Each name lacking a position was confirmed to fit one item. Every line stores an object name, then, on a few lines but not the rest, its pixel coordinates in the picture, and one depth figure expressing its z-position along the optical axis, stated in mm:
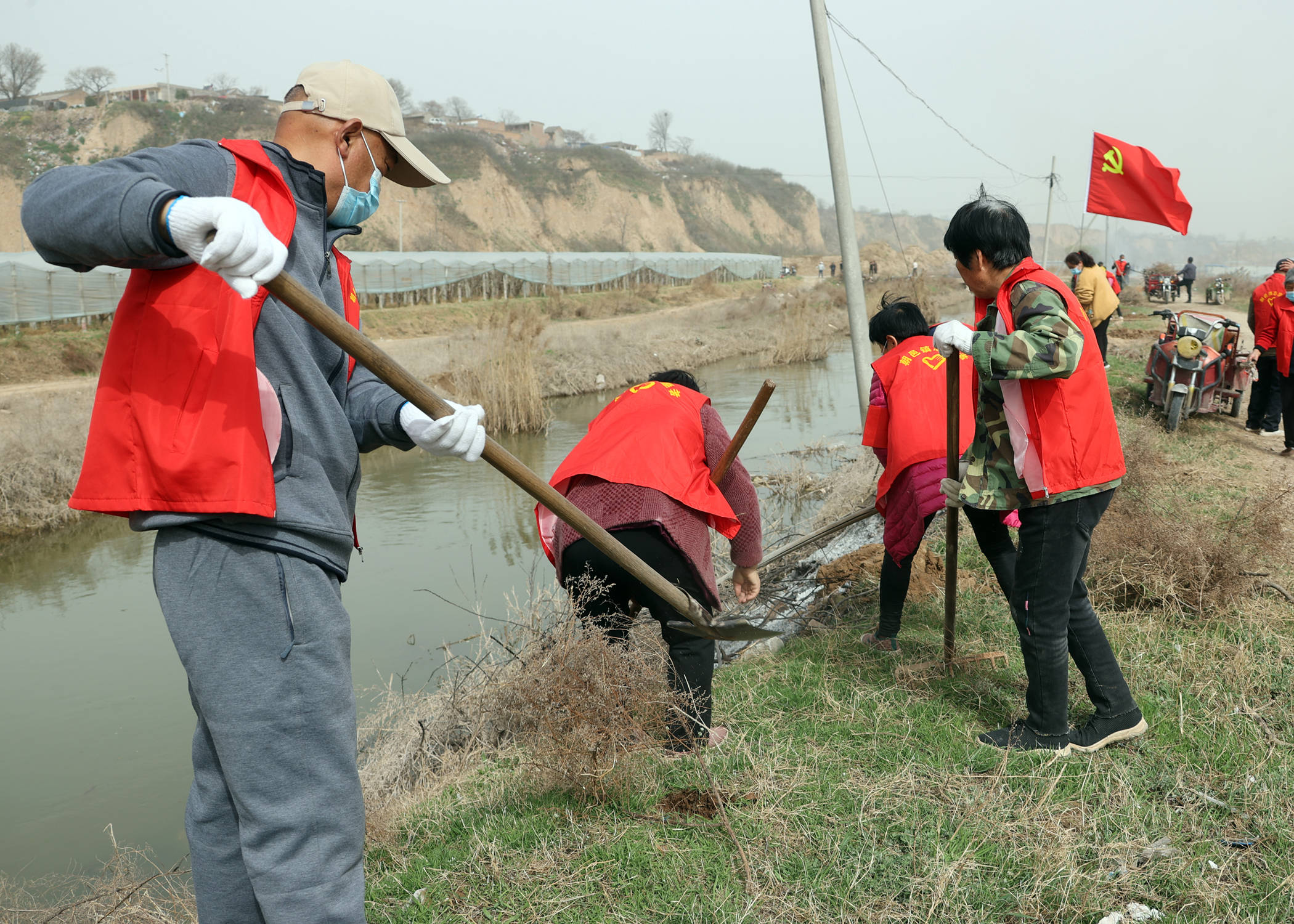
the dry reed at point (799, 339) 19875
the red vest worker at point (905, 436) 3850
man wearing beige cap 1500
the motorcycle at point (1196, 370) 8578
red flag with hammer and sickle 7230
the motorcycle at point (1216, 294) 28906
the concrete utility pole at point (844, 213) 6418
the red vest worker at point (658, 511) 3086
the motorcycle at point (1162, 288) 31031
